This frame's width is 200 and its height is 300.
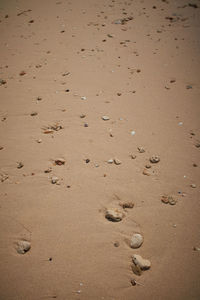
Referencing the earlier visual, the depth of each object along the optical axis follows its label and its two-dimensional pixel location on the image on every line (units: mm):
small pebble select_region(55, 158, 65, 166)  1369
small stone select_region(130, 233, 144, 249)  1214
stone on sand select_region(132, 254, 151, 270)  1185
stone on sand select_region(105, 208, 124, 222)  1249
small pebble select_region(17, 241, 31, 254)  1206
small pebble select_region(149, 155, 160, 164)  1379
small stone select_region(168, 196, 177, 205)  1291
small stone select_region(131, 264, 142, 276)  1183
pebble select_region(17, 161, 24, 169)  1365
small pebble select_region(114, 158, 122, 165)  1373
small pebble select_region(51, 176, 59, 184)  1324
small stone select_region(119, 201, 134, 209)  1277
